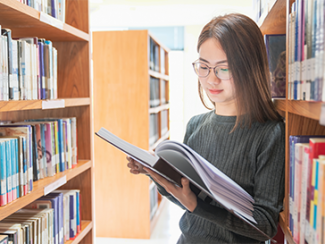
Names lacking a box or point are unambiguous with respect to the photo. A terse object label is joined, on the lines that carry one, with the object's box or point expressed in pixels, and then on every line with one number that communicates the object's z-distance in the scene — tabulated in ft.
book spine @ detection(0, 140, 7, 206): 3.42
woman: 2.87
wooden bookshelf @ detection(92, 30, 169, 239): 9.40
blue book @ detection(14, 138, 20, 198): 3.78
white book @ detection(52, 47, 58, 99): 4.77
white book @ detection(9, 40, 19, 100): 3.70
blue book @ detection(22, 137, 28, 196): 3.90
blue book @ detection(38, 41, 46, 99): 4.44
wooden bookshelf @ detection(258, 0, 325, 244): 2.17
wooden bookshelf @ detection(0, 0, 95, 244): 5.45
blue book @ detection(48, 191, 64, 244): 4.85
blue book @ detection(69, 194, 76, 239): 5.27
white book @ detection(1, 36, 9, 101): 3.52
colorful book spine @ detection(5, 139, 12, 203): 3.56
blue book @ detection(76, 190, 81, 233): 5.48
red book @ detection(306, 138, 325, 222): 2.05
